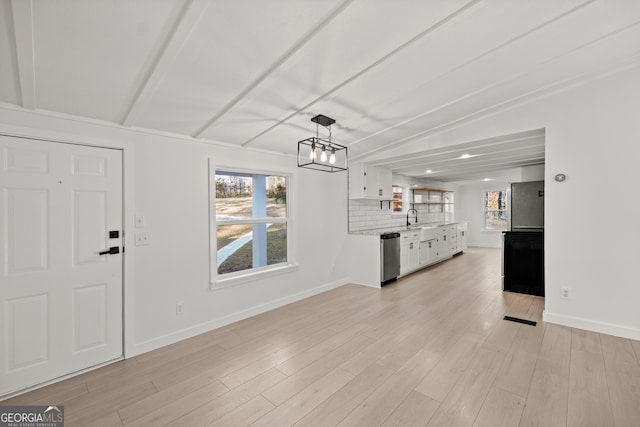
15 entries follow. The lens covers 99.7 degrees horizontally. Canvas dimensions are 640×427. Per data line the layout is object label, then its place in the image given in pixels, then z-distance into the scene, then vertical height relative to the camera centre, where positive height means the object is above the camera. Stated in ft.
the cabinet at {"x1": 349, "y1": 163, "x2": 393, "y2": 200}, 16.35 +1.96
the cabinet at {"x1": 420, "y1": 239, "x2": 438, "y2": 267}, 19.61 -2.96
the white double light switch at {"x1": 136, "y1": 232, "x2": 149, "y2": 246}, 8.63 -0.83
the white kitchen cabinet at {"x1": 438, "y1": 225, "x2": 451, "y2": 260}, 22.01 -2.52
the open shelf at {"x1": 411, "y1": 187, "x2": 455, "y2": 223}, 24.44 +1.26
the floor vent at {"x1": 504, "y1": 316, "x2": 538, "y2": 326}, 10.43 -4.26
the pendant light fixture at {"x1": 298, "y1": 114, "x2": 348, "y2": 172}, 8.94 +2.92
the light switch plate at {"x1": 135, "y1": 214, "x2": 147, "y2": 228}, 8.61 -0.23
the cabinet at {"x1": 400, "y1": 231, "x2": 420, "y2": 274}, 17.39 -2.57
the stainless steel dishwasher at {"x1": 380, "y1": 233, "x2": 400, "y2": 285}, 15.53 -2.63
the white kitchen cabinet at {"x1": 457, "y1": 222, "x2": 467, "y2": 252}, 26.02 -2.29
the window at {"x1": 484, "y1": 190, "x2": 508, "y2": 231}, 29.81 +0.31
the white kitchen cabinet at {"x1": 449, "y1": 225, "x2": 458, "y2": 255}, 23.88 -2.33
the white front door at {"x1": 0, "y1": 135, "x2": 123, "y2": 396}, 6.75 -1.28
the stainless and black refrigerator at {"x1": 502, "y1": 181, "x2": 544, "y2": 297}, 13.87 -1.56
